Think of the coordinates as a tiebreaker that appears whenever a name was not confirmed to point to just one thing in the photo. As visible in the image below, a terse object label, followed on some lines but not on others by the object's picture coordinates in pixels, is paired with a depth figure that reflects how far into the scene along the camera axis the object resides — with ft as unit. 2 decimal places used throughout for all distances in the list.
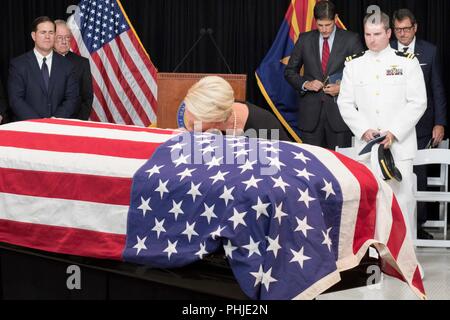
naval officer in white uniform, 17.22
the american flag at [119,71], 24.34
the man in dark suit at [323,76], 21.21
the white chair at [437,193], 19.53
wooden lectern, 21.44
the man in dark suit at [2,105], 21.21
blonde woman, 10.91
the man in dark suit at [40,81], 20.48
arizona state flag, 23.50
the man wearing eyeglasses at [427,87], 20.58
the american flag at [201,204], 9.30
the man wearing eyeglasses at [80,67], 22.40
